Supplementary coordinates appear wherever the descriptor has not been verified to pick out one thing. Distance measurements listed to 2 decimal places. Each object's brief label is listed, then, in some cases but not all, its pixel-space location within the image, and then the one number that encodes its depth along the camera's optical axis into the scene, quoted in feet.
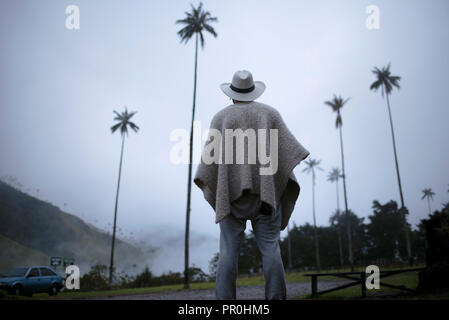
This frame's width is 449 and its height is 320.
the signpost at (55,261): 58.16
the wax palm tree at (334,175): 212.84
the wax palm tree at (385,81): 122.62
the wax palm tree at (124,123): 121.49
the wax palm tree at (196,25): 89.74
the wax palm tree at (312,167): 181.78
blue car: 42.55
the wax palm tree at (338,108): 126.00
